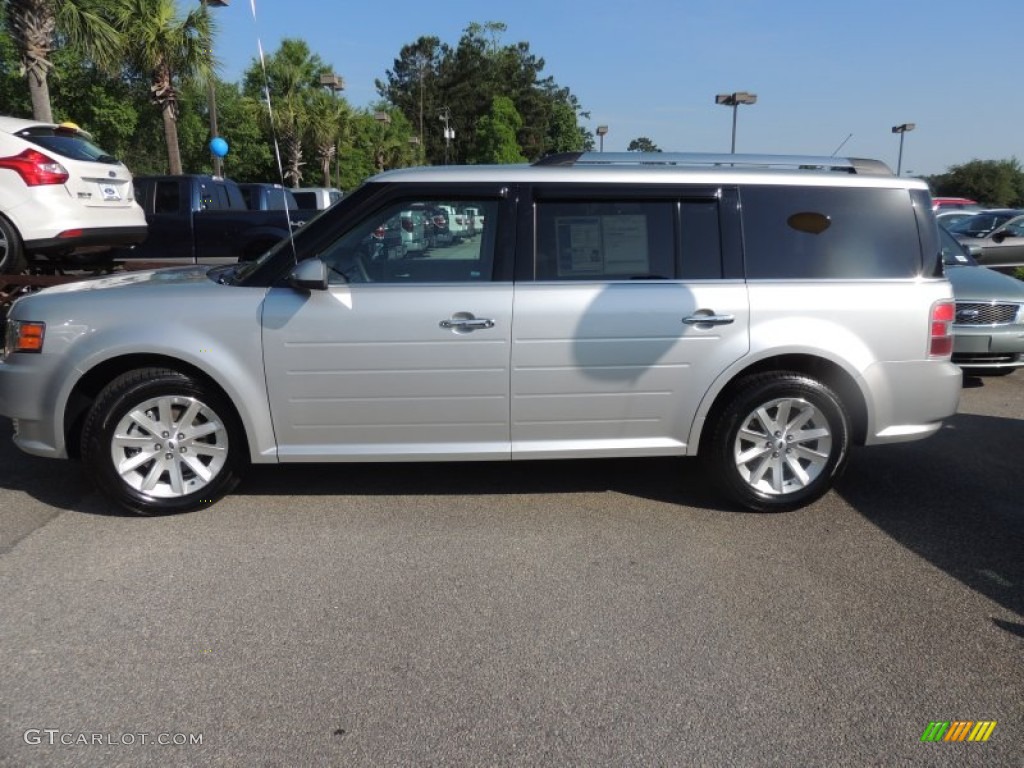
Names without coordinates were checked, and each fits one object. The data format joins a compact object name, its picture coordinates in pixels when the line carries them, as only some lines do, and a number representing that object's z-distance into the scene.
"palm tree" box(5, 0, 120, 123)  13.71
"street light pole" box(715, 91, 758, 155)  29.05
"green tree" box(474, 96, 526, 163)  61.16
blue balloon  21.33
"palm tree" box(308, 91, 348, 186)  40.50
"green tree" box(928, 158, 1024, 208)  59.41
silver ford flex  4.24
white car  7.01
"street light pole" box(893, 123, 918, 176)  43.88
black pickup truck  11.73
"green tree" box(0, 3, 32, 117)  29.61
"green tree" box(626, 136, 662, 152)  140.93
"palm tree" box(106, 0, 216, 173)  20.92
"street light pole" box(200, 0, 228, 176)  21.52
